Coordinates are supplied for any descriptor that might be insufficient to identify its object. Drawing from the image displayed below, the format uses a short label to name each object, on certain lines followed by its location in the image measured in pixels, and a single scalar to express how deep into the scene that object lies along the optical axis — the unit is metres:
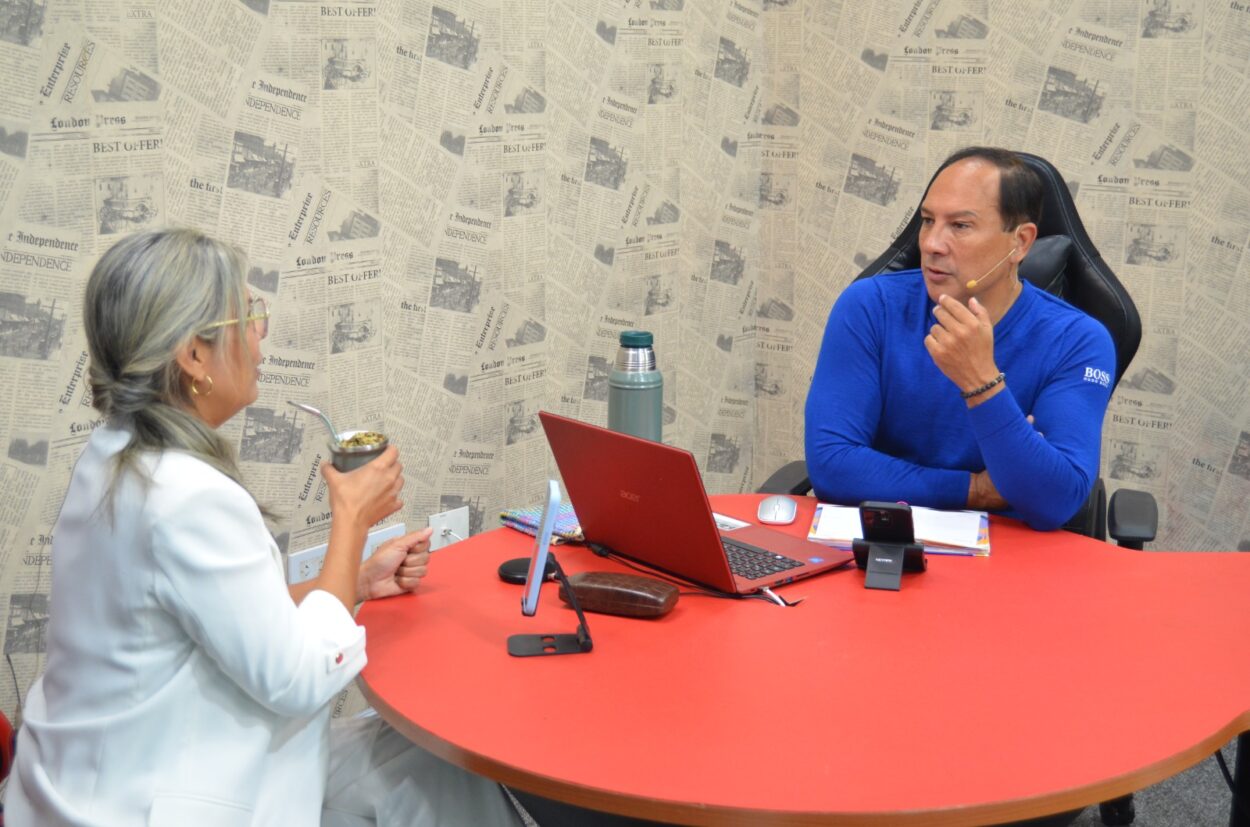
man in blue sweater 2.17
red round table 1.29
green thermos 2.41
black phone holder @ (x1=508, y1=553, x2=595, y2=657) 1.61
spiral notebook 2.04
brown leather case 1.70
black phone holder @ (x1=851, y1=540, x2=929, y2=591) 1.83
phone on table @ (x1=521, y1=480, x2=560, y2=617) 1.57
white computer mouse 2.13
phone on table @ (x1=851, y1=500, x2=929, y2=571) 1.87
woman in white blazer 1.40
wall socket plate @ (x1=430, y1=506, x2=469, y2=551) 3.01
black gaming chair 2.48
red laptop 1.70
